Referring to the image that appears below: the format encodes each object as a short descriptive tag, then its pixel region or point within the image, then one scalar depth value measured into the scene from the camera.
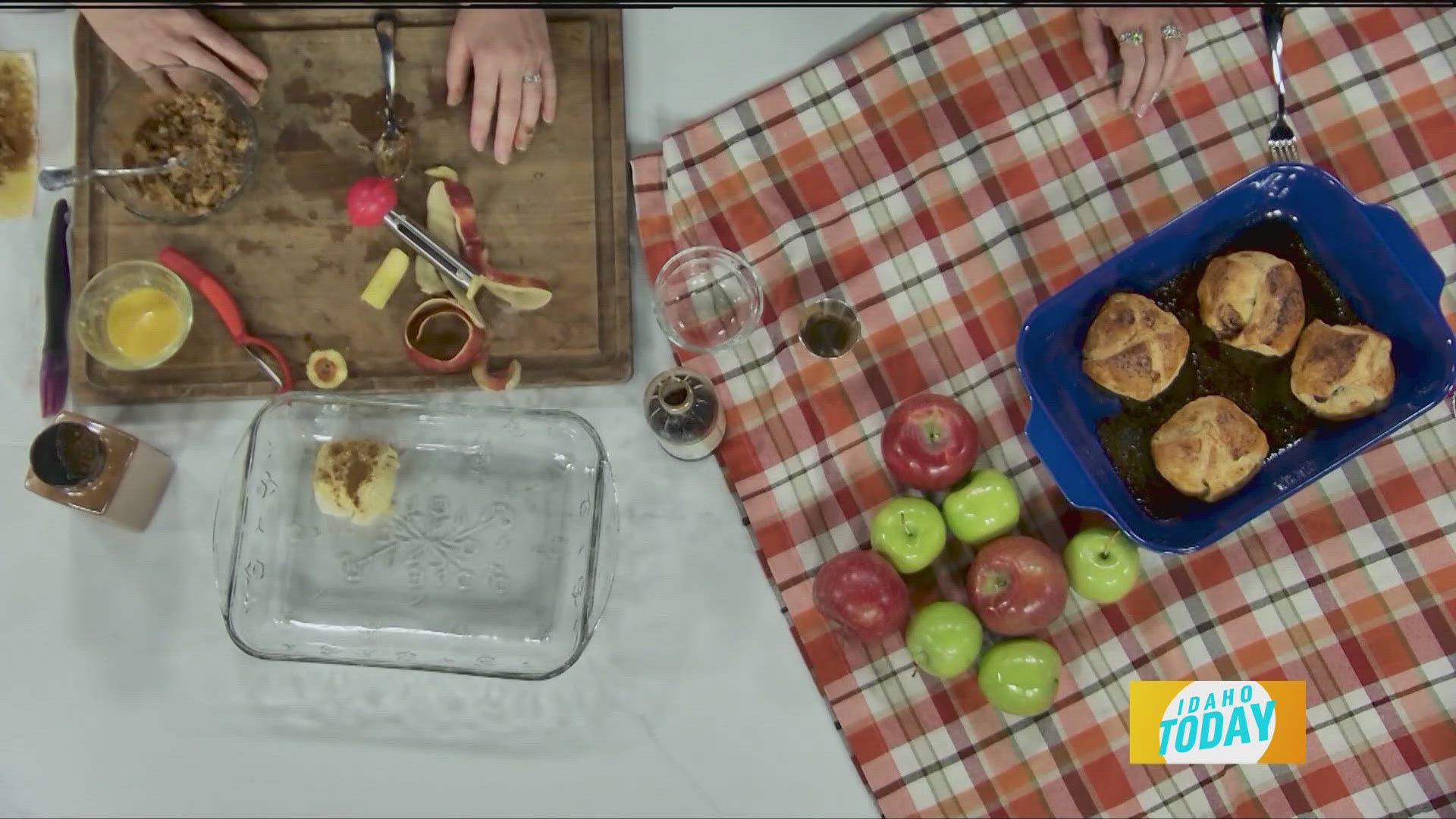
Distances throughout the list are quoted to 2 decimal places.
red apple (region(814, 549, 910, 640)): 1.03
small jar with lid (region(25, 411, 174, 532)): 1.04
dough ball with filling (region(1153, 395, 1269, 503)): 1.04
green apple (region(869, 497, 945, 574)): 1.04
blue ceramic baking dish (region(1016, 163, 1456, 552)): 1.03
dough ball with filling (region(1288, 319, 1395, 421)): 1.03
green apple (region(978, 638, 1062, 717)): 1.03
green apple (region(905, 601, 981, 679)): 1.03
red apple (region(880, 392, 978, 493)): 1.03
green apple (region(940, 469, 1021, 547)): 1.05
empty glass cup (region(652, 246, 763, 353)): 1.13
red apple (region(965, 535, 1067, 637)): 1.03
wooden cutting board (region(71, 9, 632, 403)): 1.12
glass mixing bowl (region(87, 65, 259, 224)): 1.10
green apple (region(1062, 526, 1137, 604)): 1.04
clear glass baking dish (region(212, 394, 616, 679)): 1.13
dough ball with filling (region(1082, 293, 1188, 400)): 1.06
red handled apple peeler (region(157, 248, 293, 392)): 1.09
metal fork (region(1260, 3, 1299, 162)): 1.12
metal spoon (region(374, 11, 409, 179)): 1.11
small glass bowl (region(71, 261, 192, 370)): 1.09
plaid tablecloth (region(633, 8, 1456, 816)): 1.08
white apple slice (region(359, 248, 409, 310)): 1.09
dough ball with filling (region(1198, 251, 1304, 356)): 1.05
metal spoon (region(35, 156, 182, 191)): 1.06
